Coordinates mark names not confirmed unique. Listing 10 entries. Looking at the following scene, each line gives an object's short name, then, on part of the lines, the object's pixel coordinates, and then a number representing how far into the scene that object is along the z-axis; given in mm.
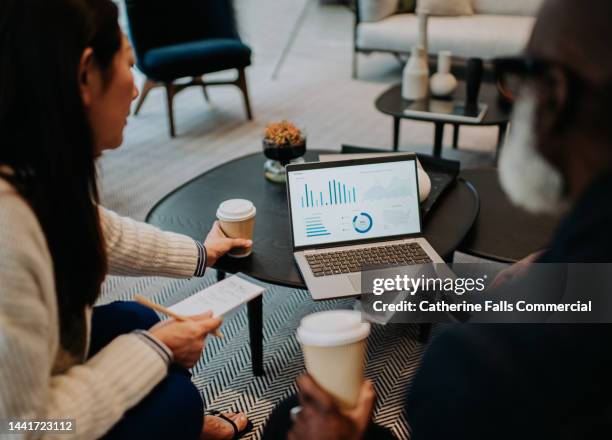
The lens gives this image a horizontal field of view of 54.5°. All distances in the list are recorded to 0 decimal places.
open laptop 1420
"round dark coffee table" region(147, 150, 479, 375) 1421
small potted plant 1791
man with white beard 559
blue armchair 3174
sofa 3732
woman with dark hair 763
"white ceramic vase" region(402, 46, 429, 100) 2732
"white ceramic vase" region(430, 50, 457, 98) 2725
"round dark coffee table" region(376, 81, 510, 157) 2562
